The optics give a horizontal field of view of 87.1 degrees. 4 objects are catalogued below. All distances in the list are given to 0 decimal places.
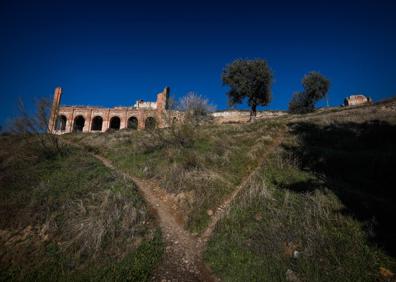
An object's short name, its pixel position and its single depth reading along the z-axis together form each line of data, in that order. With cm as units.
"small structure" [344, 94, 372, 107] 4530
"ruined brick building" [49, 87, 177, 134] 3944
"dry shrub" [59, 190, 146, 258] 605
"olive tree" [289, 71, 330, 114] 3981
